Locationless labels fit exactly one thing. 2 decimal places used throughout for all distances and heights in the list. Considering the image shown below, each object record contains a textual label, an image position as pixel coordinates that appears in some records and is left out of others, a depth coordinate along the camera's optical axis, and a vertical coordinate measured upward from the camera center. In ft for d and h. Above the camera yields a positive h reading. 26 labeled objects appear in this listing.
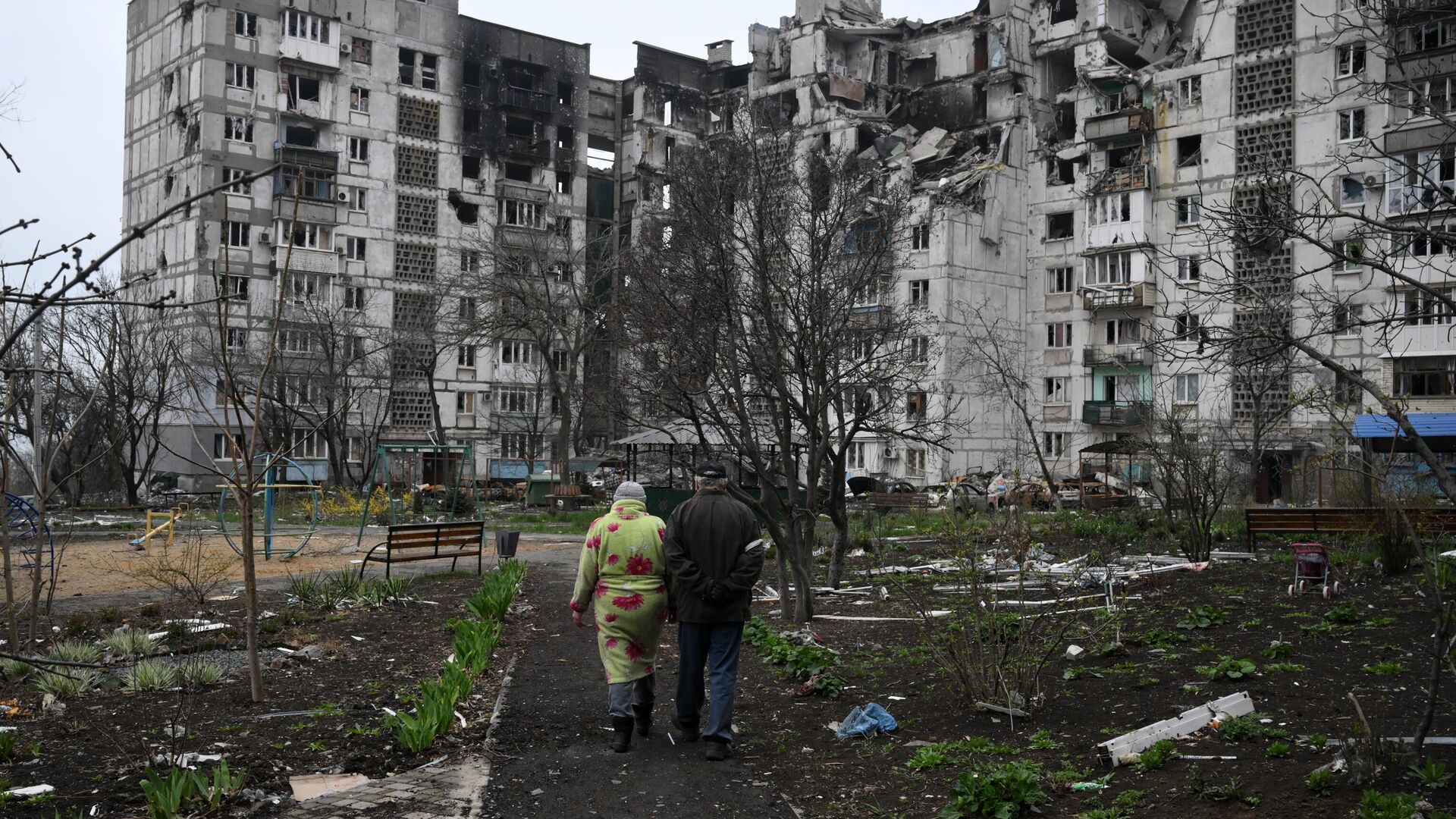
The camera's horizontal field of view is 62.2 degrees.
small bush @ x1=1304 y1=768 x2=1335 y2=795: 18.70 -5.22
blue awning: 137.59 +2.60
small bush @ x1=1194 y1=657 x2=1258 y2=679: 27.78 -5.17
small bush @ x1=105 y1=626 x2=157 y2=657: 35.58 -6.08
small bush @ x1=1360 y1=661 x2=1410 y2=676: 27.96 -5.14
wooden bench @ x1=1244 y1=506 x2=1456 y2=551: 58.34 -3.76
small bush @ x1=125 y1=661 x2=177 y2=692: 30.50 -6.07
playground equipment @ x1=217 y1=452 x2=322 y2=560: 76.95 -7.21
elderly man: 25.61 -2.92
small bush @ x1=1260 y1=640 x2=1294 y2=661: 30.55 -5.18
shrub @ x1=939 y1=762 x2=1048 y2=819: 19.69 -5.76
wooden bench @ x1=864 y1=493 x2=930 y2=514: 125.59 -6.00
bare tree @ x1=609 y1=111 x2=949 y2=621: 44.62 +5.76
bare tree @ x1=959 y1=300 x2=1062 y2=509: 178.60 +12.82
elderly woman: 26.03 -3.32
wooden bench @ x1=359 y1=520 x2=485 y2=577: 59.57 -4.96
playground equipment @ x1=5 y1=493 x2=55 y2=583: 55.72 -5.22
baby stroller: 43.52 -4.37
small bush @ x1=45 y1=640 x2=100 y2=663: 32.63 -5.85
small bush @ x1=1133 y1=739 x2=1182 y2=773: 21.27 -5.50
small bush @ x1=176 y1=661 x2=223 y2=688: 29.96 -6.04
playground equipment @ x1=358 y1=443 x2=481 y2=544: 88.99 -5.50
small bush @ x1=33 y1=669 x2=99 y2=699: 29.27 -5.97
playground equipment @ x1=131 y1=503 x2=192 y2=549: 77.92 -5.85
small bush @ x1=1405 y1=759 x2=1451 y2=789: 18.26 -4.98
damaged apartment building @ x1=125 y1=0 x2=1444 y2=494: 176.14 +48.18
